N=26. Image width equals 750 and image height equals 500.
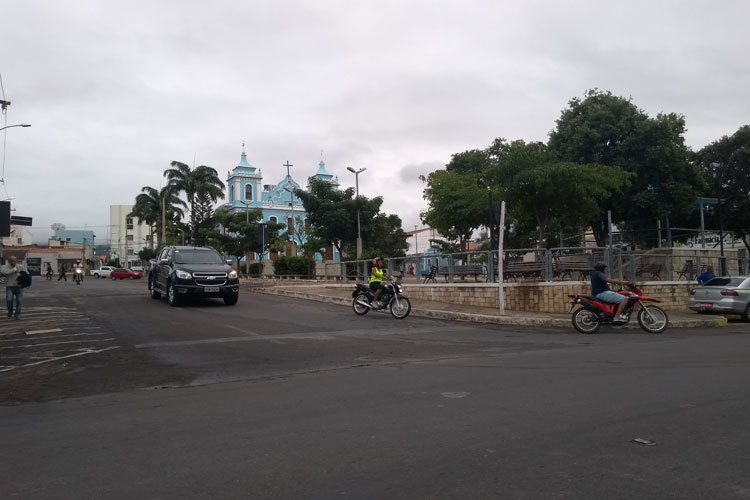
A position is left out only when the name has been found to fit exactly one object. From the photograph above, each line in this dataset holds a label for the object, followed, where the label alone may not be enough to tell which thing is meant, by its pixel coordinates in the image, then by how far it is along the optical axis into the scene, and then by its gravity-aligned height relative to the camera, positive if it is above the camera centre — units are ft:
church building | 225.97 +29.20
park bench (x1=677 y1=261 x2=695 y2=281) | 69.00 -0.62
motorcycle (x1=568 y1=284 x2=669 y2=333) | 44.62 -3.51
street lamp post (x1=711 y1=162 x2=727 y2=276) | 76.18 +0.03
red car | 185.37 -0.99
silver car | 57.36 -2.92
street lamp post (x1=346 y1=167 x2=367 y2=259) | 124.69 +9.31
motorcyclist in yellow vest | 54.08 -1.01
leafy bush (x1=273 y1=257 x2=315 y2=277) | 134.51 +0.80
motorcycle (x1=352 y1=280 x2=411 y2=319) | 53.06 -2.83
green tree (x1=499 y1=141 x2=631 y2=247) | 74.28 +10.49
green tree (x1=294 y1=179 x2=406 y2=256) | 138.41 +13.42
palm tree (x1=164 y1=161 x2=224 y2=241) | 188.75 +27.49
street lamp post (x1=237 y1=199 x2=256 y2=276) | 153.28 +13.57
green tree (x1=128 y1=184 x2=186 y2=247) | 205.57 +21.48
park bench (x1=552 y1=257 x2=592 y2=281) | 60.39 -0.05
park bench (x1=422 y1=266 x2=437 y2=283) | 66.69 -0.61
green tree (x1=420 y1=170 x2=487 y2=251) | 111.34 +12.55
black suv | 57.88 -0.53
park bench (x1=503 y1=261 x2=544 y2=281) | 60.75 -0.22
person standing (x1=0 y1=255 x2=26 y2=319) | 47.11 -1.12
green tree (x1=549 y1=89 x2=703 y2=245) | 101.96 +19.36
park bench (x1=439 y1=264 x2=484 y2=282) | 62.95 -0.19
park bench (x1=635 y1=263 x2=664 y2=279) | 65.05 -0.35
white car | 218.18 -0.34
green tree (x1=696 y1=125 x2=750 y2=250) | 122.52 +17.85
